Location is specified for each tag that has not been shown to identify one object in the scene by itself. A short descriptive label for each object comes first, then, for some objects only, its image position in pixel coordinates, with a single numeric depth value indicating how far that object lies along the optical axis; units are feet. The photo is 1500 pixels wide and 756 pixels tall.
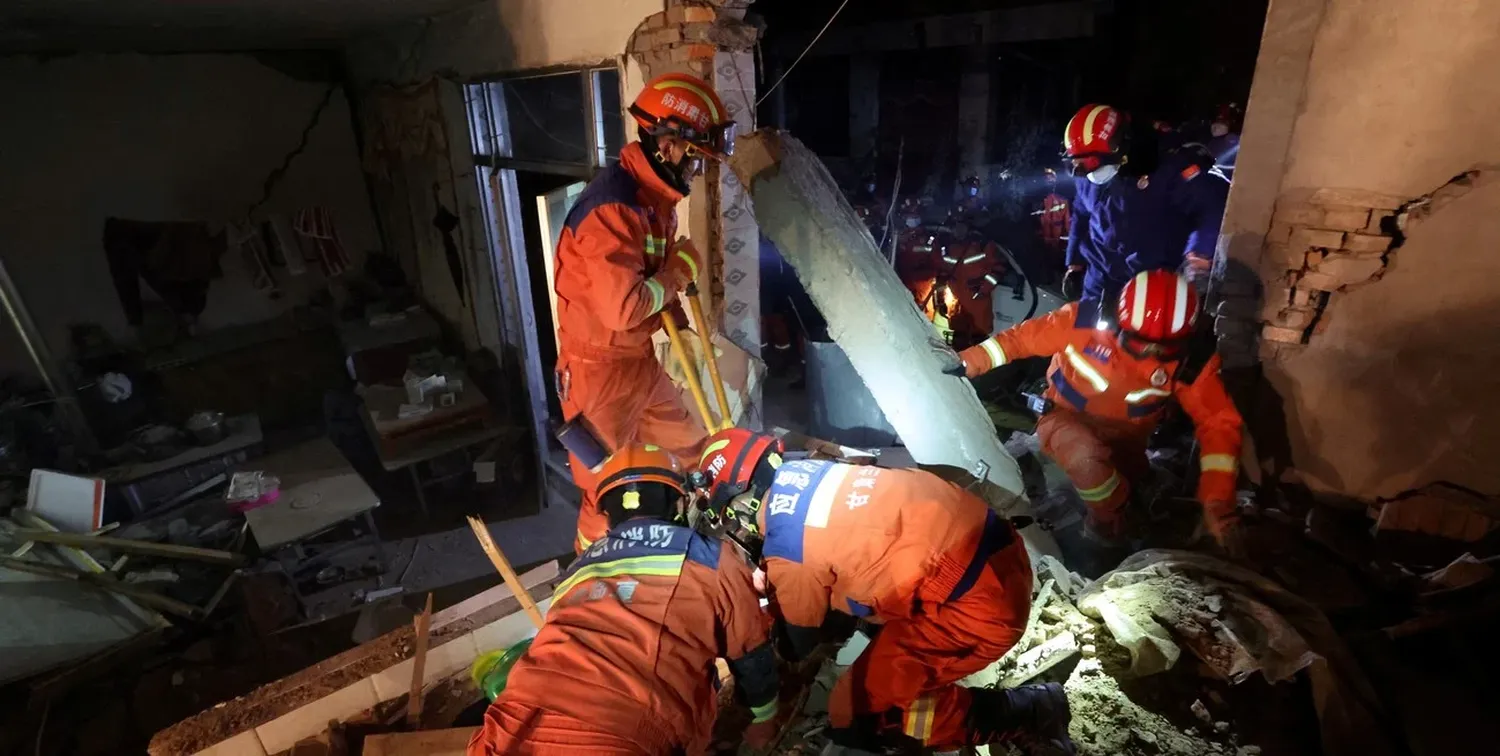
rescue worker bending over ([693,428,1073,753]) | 6.90
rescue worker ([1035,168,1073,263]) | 29.91
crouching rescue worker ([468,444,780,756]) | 5.79
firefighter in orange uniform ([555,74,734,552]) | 10.43
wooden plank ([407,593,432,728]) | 9.14
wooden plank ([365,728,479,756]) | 8.30
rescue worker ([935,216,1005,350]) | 20.13
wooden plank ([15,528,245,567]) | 14.37
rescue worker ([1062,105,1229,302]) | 13.91
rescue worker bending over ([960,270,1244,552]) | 10.19
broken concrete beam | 11.42
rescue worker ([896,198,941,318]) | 20.89
